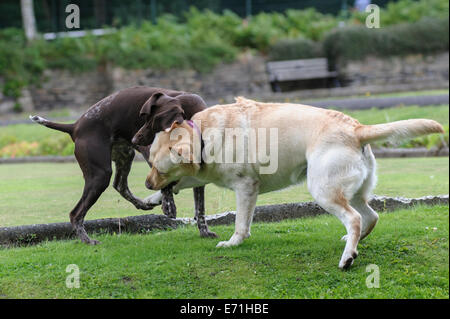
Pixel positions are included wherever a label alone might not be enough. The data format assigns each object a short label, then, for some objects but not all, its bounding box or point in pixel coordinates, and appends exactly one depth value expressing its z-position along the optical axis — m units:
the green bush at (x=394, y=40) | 23.41
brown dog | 6.50
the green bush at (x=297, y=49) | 24.50
